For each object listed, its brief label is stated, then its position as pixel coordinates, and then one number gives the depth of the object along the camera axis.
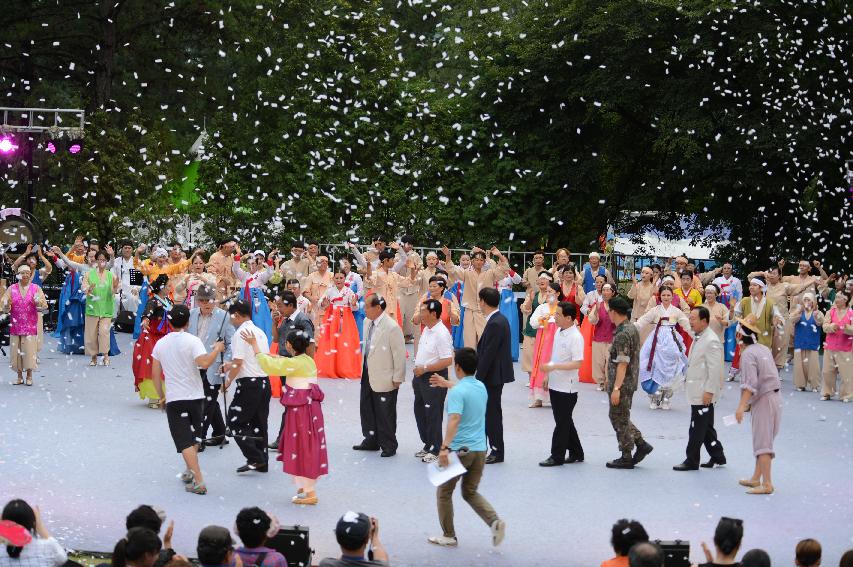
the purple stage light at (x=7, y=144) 21.89
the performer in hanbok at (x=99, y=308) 16.66
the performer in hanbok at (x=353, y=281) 16.42
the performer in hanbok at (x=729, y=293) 17.73
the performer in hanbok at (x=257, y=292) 15.81
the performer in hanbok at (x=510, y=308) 17.77
